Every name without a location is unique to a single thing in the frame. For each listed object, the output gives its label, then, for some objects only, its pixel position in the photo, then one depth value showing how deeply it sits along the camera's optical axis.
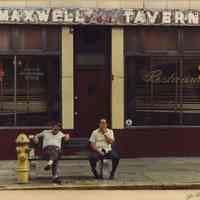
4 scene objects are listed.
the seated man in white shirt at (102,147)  15.83
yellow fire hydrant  15.19
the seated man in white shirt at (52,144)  15.41
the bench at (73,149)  16.31
